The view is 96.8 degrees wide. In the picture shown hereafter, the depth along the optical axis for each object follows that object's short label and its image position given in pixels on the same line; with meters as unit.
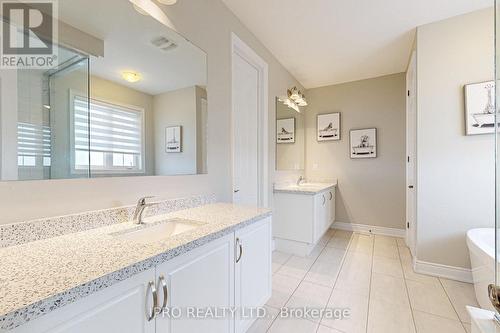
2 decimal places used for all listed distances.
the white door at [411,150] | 2.55
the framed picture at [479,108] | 2.08
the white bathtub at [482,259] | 1.54
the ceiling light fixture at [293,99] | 3.34
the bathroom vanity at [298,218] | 2.78
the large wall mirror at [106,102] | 0.94
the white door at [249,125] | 2.38
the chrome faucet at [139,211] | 1.25
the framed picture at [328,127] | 3.93
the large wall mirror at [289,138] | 3.21
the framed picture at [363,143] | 3.65
